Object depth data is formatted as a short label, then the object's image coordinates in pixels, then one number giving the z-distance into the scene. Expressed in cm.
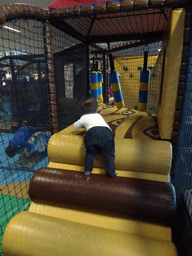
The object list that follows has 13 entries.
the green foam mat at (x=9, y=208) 156
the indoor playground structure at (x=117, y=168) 89
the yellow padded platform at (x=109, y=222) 97
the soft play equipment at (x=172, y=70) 109
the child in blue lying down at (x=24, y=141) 262
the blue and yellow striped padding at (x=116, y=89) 204
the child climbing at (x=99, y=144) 117
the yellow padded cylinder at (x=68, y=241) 80
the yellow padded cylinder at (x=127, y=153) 116
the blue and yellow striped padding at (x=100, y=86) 250
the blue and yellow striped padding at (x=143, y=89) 192
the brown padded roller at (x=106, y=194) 98
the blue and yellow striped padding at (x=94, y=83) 230
